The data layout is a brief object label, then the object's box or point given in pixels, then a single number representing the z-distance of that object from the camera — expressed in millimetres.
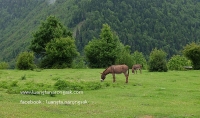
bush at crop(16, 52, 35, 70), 49938
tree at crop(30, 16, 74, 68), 56281
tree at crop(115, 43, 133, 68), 63459
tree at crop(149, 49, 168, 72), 47750
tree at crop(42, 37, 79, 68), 56031
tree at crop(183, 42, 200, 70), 56031
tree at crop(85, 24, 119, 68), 61125
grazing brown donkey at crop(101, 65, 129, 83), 28992
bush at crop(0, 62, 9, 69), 61188
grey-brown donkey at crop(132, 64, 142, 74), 42159
